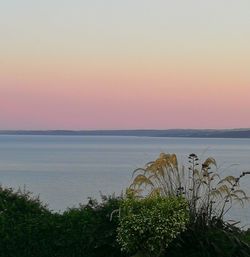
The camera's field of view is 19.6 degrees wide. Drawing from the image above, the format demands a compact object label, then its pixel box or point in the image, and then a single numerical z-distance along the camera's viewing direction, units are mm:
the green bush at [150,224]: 8289
